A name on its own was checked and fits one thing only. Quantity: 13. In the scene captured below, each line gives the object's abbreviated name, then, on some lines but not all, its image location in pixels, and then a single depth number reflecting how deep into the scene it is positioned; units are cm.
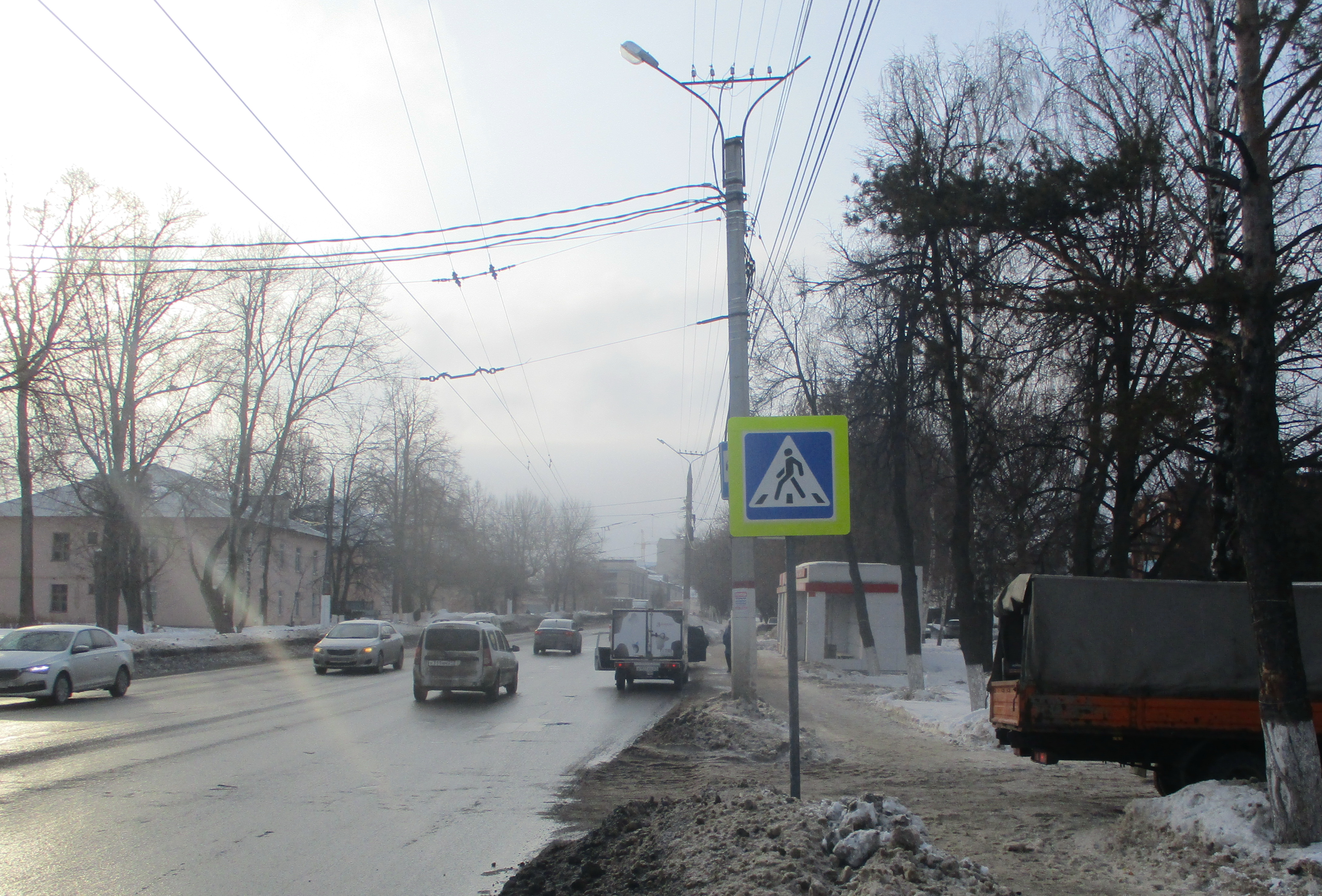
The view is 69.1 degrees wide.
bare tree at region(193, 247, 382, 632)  4050
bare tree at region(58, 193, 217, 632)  3488
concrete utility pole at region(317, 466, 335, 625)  4656
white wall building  3372
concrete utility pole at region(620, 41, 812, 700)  1667
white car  1681
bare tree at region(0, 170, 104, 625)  2216
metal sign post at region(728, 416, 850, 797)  643
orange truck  881
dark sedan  4234
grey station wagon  1920
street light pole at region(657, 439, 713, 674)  4462
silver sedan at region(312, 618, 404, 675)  2739
